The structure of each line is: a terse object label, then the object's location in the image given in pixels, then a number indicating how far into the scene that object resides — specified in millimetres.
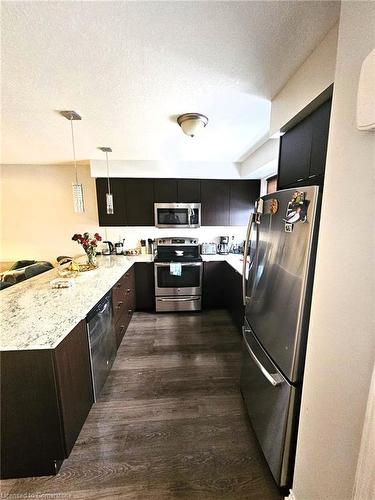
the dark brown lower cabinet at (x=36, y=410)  1087
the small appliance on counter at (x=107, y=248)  3605
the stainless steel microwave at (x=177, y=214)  3428
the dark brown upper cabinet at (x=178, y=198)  3391
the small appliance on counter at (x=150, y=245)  3675
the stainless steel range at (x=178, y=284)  3193
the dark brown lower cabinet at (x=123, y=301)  2256
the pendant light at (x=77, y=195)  1795
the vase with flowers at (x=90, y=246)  2420
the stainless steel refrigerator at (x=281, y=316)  969
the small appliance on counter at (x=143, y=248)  3716
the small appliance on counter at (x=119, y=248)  3611
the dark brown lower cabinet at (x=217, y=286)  3104
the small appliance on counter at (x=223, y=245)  3712
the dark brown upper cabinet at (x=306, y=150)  1083
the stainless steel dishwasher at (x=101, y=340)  1588
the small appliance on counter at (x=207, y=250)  3646
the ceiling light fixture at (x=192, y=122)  1711
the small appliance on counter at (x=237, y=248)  3695
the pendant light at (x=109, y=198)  2518
